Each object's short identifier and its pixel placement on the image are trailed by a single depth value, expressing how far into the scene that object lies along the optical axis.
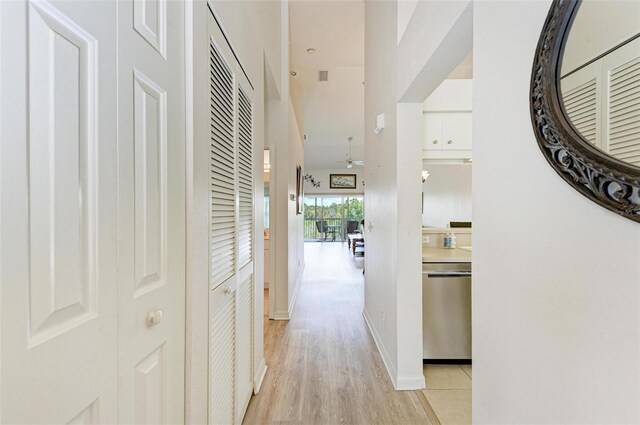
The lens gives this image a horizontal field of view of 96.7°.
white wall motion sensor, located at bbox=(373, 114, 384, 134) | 2.45
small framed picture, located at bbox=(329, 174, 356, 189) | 11.43
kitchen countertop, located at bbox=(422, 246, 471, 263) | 2.35
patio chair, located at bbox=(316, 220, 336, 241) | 12.22
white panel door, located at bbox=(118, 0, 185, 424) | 0.72
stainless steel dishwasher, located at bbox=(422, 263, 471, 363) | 2.37
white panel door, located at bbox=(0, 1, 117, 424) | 0.46
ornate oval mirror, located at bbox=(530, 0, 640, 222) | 0.54
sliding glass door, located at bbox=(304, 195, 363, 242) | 12.09
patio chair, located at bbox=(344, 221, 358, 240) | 11.35
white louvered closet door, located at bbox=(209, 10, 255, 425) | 1.24
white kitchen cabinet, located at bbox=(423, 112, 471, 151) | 2.90
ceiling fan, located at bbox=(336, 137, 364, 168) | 8.03
